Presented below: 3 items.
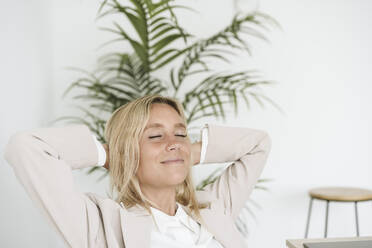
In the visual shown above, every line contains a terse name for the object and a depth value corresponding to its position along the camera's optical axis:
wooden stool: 2.38
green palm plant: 2.63
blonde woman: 1.06
